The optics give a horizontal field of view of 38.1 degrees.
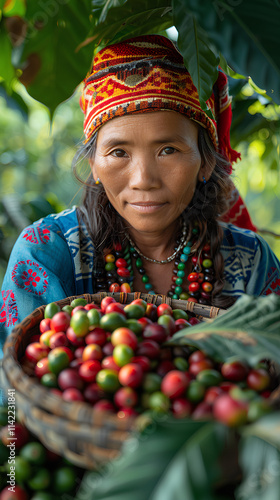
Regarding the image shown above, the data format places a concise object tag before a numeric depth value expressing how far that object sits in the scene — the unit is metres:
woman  1.25
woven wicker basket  0.51
